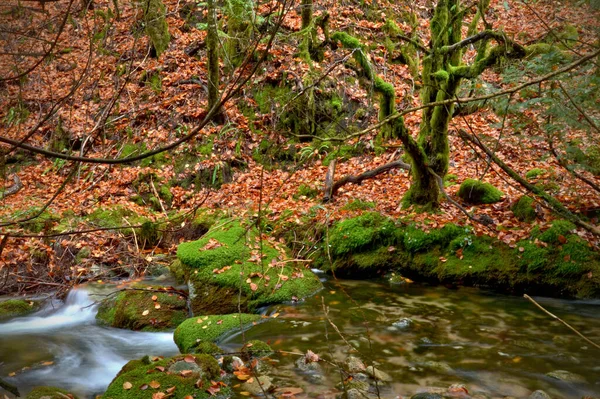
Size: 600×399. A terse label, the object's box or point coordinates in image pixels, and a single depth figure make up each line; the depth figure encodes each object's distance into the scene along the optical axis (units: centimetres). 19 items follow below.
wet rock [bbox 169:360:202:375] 441
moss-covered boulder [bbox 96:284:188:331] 672
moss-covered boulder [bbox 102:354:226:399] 414
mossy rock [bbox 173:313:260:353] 571
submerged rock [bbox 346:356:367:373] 470
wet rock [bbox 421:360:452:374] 477
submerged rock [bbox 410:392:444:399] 413
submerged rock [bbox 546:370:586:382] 458
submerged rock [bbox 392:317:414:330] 589
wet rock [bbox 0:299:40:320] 749
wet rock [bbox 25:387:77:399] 421
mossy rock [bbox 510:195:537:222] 773
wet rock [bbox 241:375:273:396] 440
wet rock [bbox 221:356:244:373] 482
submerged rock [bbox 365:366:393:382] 461
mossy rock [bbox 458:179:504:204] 852
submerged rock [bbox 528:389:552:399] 419
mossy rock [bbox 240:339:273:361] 524
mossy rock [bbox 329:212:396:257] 818
